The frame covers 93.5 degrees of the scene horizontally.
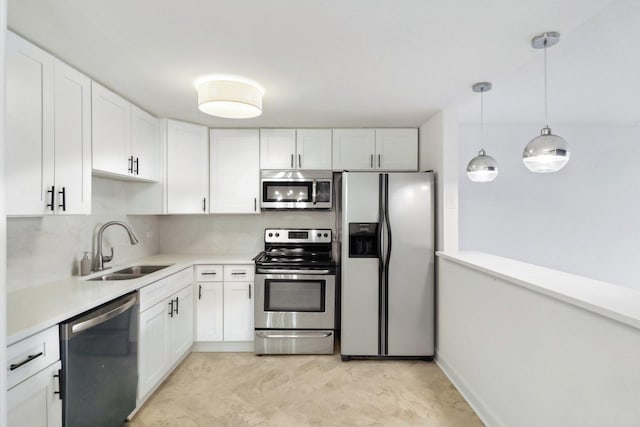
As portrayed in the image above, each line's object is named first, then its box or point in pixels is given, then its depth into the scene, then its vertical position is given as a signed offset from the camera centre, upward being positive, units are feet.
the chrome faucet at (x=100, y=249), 8.03 -0.90
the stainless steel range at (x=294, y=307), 9.69 -2.97
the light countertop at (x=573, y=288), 3.68 -1.13
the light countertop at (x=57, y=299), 4.34 -1.54
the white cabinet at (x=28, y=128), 4.89 +1.52
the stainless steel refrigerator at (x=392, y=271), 9.34 -1.73
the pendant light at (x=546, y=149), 5.29 +1.19
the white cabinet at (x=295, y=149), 10.82 +2.40
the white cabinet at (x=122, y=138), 7.04 +2.08
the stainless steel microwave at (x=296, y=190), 10.82 +0.92
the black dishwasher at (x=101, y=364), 4.78 -2.69
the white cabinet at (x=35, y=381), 3.94 -2.33
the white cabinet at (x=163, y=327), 7.03 -2.99
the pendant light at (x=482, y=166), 7.30 +1.20
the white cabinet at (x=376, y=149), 10.74 +2.37
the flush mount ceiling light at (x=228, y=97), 6.86 +2.75
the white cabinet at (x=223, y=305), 9.90 -2.96
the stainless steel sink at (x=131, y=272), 7.88 -1.60
